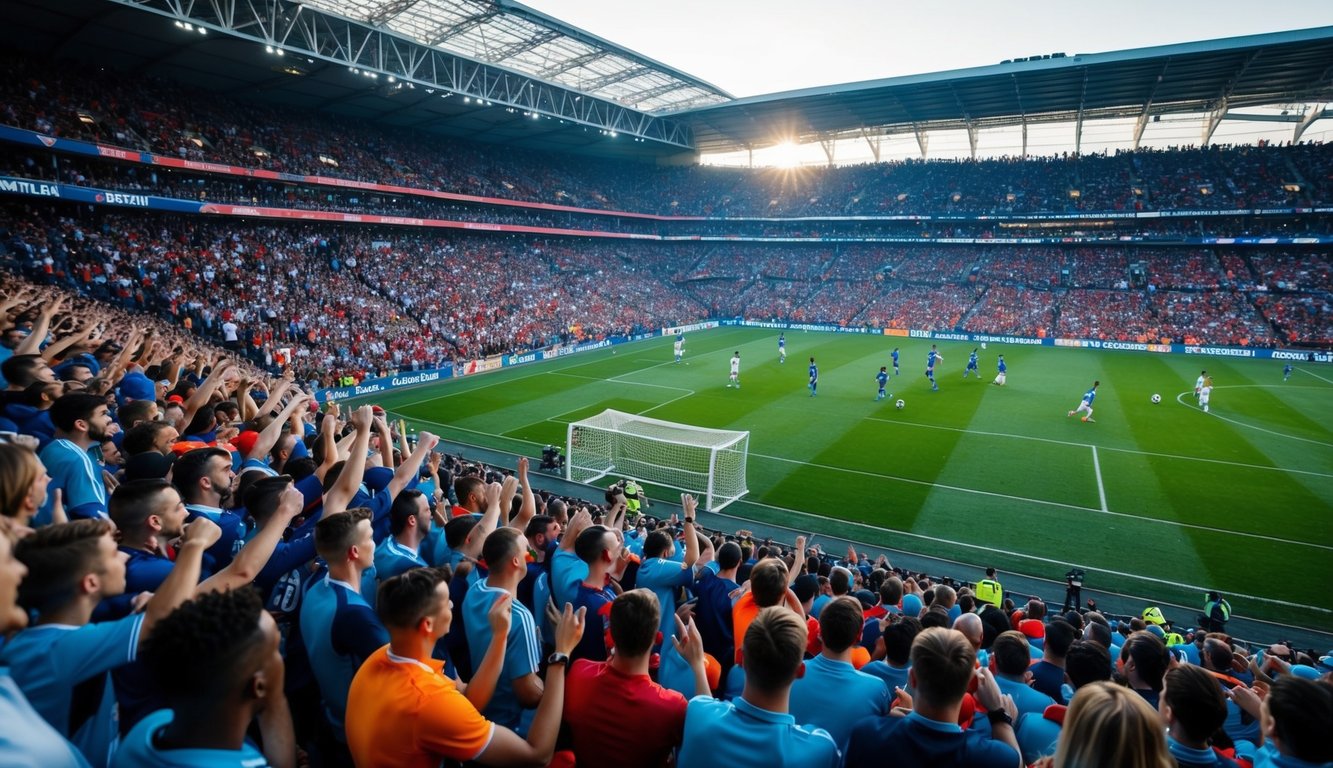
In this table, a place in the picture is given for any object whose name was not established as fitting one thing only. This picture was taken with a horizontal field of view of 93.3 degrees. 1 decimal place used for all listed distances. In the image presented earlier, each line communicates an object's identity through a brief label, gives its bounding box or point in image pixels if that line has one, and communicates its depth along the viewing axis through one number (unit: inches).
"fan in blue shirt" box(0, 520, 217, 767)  94.0
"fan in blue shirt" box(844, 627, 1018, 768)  111.1
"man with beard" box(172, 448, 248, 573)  174.4
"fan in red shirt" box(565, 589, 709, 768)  122.9
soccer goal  719.7
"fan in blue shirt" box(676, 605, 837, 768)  111.0
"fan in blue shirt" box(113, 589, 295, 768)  76.1
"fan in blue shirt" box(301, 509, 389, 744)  130.4
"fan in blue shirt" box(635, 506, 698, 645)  196.4
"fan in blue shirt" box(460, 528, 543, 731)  139.0
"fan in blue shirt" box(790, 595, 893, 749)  142.6
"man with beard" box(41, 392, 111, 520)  180.1
